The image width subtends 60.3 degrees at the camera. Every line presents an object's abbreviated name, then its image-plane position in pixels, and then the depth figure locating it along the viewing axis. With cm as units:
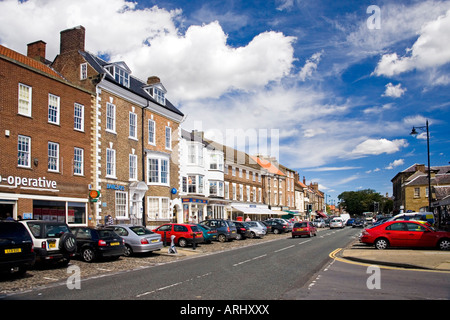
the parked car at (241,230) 3177
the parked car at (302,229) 3306
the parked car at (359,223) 6138
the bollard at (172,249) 2041
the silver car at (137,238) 1877
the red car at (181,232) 2381
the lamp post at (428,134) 3070
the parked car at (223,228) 2862
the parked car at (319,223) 6201
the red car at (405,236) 1831
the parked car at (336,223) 5619
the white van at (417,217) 3052
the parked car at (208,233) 2634
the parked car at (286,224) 4231
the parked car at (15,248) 1162
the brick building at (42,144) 1992
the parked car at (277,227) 4125
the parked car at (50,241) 1402
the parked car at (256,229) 3359
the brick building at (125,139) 2662
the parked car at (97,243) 1636
